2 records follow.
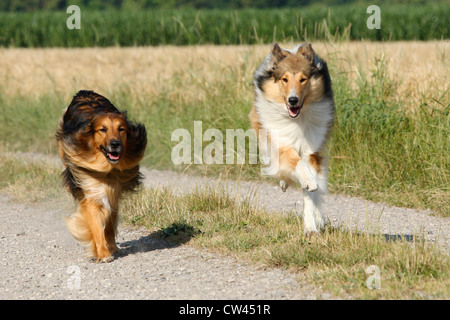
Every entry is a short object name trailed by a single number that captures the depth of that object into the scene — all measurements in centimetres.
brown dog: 1166
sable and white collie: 1282
